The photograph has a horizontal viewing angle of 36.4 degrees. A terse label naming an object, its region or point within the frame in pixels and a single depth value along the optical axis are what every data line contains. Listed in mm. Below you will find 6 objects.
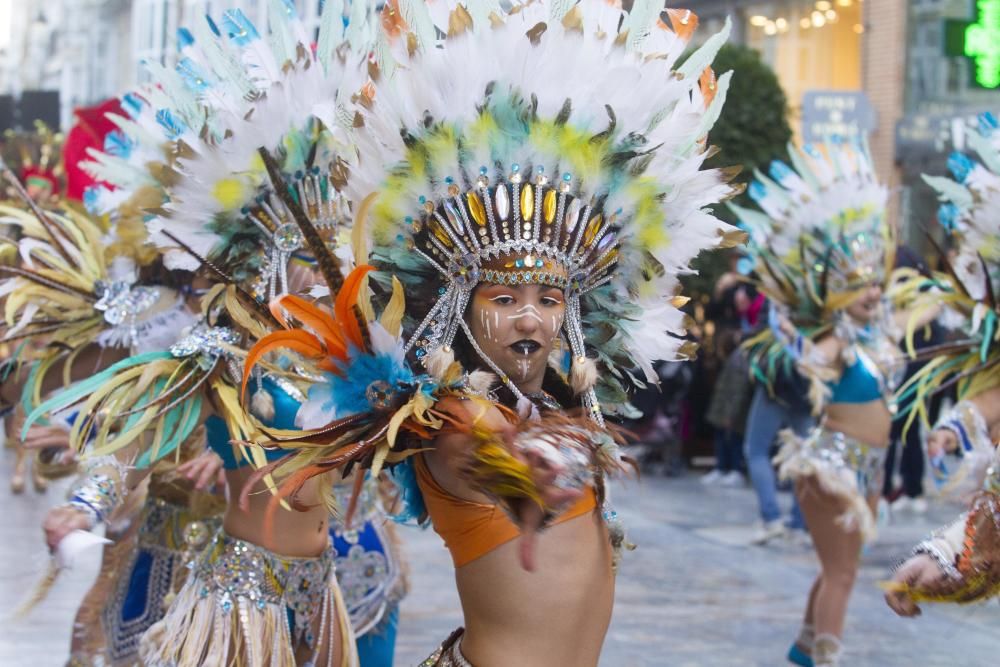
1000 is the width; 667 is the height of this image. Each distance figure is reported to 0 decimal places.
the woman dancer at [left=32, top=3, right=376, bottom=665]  3961
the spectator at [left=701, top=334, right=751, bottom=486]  12008
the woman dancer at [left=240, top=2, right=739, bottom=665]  3062
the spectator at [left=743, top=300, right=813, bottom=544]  8484
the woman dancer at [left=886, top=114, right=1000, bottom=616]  4820
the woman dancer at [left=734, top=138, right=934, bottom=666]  6605
